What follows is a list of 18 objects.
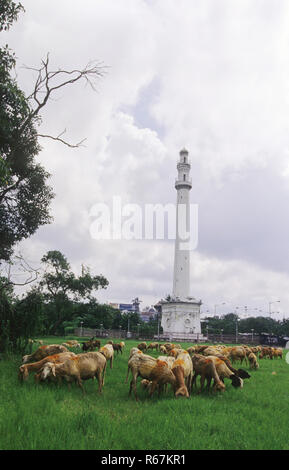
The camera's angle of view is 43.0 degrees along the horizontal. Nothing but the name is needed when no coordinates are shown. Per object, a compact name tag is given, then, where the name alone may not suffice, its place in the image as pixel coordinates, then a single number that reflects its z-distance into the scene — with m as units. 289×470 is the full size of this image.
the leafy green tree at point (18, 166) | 13.78
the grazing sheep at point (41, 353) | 13.55
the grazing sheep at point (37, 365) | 10.57
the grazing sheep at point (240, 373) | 12.27
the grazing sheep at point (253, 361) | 19.55
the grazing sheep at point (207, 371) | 10.73
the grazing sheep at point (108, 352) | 16.09
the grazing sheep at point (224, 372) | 11.34
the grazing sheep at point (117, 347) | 25.88
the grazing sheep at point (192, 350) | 20.91
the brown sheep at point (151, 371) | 9.81
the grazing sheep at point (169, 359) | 11.85
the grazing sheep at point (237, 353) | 20.30
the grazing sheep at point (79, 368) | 9.95
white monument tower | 84.44
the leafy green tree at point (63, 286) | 56.06
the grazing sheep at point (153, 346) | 30.62
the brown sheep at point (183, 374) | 9.64
